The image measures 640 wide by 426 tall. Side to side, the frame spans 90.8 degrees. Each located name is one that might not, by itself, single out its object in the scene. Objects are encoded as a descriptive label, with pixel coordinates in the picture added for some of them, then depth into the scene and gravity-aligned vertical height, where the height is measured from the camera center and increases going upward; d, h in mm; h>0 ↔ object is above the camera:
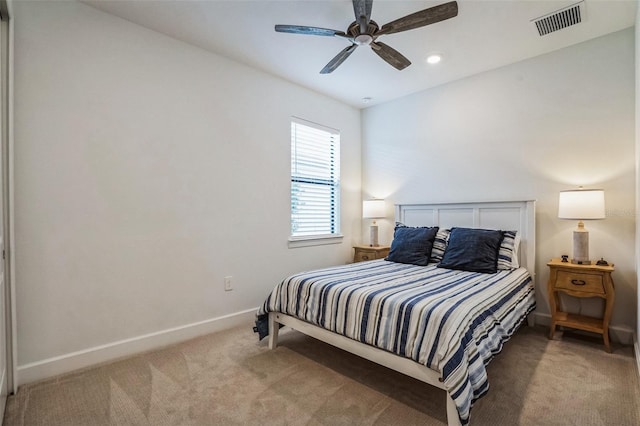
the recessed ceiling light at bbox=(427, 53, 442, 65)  3068 +1516
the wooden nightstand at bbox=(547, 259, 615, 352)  2512 -641
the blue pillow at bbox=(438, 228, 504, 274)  2812 -372
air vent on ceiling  2420 +1543
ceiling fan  1996 +1266
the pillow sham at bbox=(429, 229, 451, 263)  3229 -363
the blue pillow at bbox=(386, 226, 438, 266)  3182 -366
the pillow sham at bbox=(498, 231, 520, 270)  2892 -382
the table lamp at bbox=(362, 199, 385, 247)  4176 -14
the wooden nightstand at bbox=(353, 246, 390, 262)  4070 -542
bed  1629 -582
